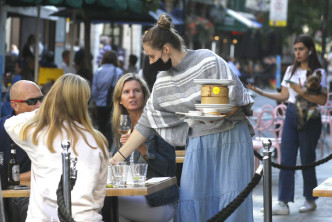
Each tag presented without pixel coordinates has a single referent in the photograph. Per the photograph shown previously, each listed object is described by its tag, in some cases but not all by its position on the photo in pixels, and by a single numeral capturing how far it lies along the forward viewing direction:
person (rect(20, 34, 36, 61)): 28.13
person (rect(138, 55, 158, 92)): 15.36
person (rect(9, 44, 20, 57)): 32.02
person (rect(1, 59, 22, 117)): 19.10
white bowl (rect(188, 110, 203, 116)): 8.75
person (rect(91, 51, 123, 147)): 22.75
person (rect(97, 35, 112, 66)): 31.08
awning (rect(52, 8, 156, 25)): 27.01
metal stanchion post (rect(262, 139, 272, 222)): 8.24
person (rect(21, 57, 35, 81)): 25.66
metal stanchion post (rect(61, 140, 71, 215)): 7.30
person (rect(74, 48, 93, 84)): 24.97
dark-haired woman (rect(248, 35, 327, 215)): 14.29
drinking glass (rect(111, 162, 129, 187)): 8.82
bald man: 9.49
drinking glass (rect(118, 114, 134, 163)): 9.92
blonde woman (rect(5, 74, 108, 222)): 7.74
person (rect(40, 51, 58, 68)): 28.25
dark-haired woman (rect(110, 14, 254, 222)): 8.97
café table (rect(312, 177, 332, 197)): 7.99
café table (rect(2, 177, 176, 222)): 8.39
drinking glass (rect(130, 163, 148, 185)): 8.83
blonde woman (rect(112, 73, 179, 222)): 9.87
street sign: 32.69
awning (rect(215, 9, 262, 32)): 58.61
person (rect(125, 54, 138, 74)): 29.55
